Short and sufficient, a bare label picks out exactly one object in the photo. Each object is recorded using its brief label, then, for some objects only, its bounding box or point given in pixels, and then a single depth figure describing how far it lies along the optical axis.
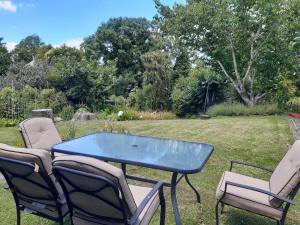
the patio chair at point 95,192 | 1.44
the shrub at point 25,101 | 7.02
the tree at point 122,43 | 15.87
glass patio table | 2.12
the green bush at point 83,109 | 8.06
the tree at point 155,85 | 10.20
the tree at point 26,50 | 19.57
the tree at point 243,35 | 8.88
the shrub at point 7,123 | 6.46
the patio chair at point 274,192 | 1.99
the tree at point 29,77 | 8.98
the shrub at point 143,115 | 8.36
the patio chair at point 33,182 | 1.64
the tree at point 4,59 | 15.62
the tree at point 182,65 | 11.07
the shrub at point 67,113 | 7.53
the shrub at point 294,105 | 8.81
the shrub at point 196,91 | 9.83
